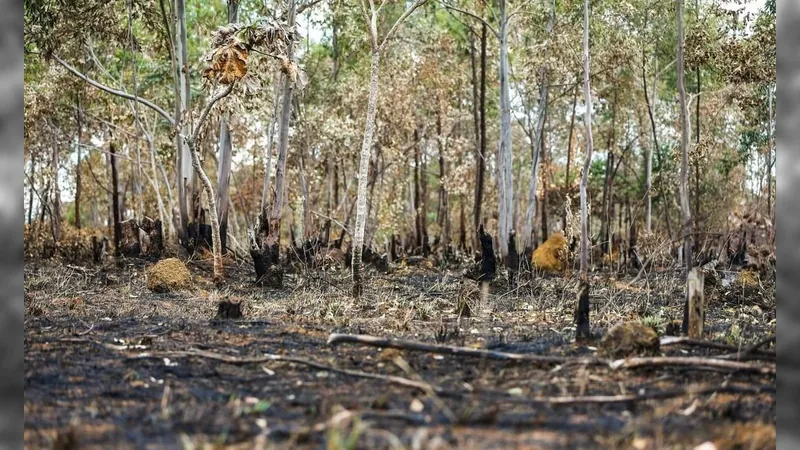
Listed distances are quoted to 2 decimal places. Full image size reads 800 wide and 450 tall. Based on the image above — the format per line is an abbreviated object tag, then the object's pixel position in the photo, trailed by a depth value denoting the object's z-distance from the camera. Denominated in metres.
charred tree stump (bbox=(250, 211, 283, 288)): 11.20
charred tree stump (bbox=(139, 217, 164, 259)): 14.66
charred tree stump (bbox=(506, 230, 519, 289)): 13.86
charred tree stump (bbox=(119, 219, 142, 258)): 14.52
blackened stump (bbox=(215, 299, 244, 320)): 7.32
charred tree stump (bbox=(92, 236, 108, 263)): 14.39
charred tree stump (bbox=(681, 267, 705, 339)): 5.66
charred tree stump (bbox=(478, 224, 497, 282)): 12.05
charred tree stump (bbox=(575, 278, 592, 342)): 5.92
